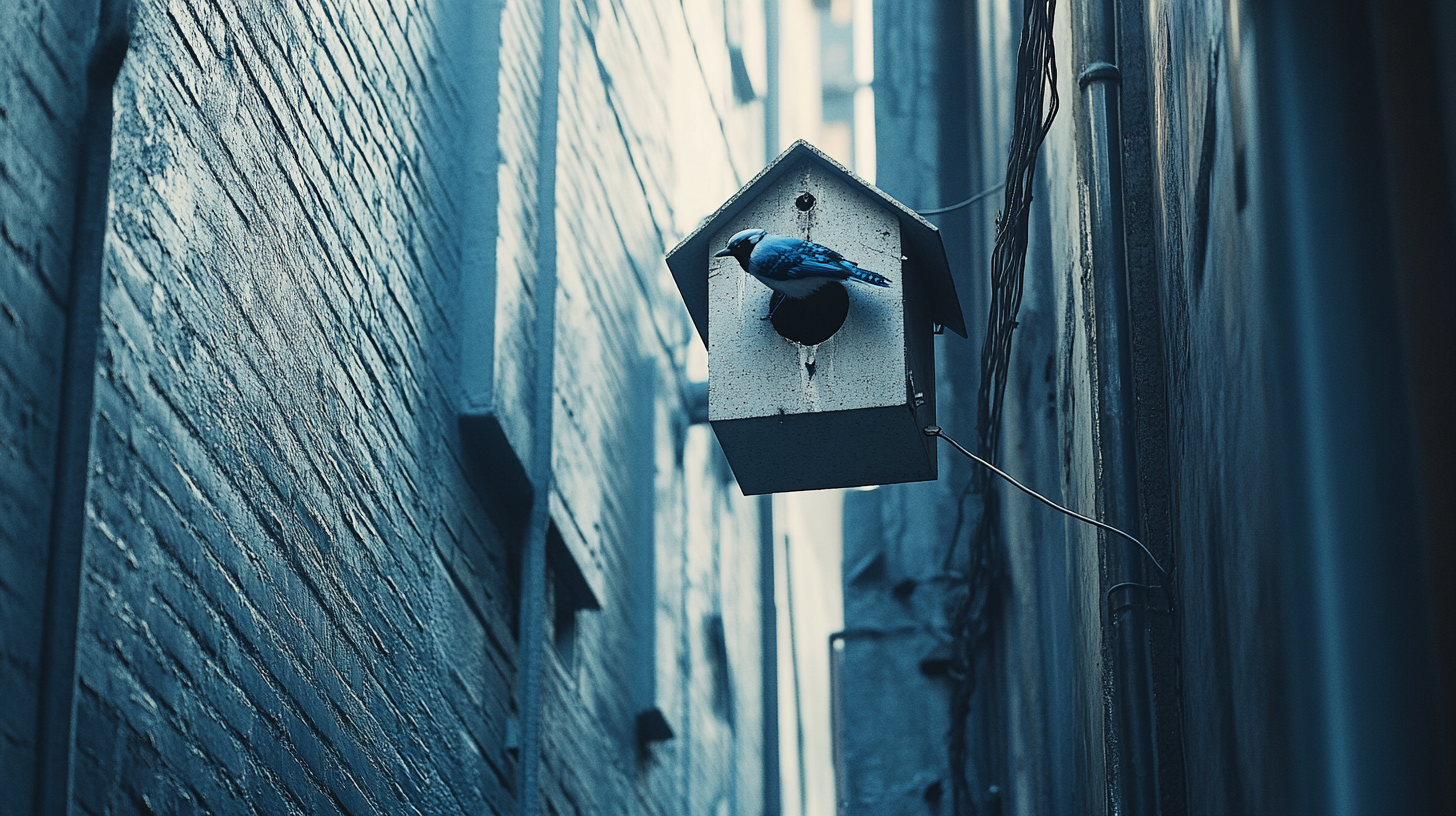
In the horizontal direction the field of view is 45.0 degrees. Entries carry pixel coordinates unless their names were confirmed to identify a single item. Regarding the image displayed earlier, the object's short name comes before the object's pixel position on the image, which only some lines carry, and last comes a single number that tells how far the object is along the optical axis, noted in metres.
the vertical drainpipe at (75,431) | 3.70
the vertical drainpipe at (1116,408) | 4.00
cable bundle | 4.67
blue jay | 4.27
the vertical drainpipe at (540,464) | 6.95
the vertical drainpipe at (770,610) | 12.74
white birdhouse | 4.23
